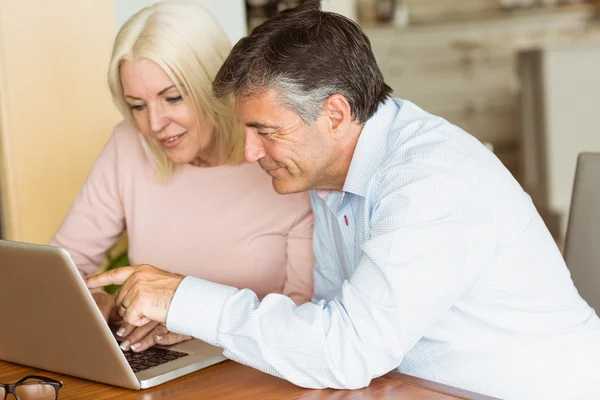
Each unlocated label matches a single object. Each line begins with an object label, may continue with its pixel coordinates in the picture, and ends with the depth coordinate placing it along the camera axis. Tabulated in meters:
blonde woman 1.94
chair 1.82
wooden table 1.27
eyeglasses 1.23
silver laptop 1.29
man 1.31
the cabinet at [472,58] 5.91
